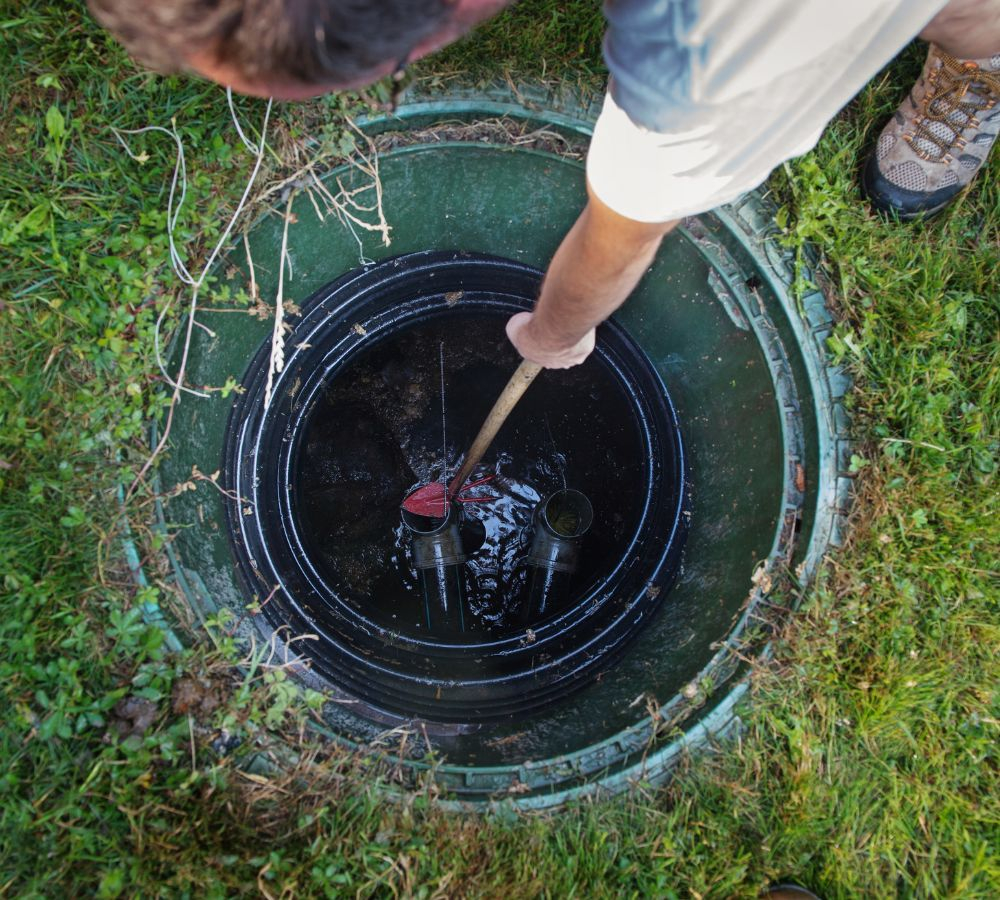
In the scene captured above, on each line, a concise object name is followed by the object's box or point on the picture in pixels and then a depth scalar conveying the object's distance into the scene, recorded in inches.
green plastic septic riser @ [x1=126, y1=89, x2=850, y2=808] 71.8
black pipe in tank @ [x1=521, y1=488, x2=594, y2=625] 100.7
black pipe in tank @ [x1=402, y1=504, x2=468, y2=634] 100.3
